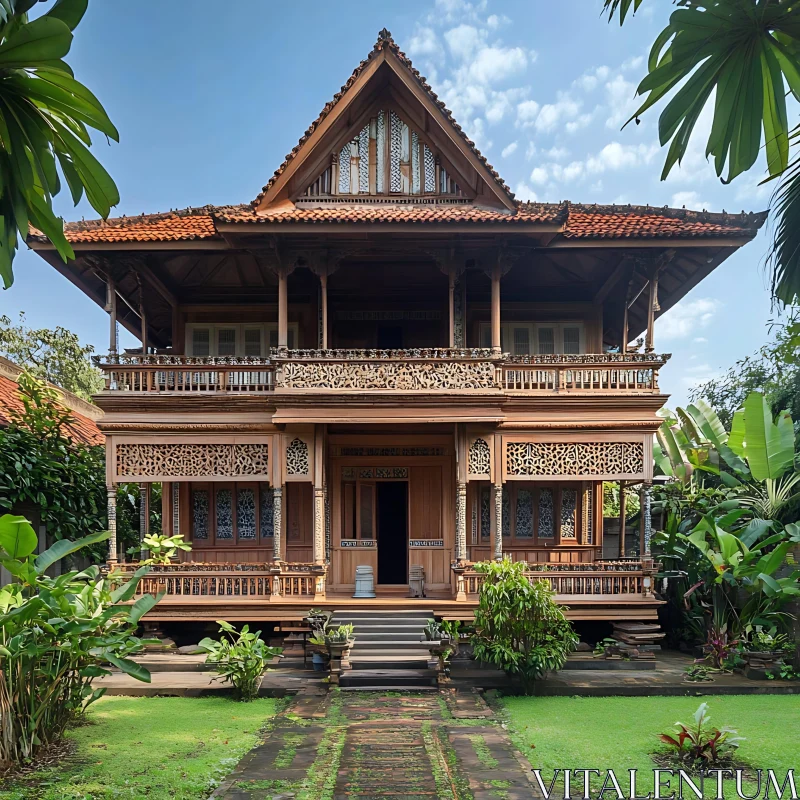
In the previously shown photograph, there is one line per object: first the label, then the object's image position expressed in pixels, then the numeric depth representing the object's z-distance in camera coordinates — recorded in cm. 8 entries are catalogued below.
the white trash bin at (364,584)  1309
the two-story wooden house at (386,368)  1238
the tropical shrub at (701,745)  639
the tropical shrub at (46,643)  630
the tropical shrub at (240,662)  925
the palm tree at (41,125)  469
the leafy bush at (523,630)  948
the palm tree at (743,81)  458
